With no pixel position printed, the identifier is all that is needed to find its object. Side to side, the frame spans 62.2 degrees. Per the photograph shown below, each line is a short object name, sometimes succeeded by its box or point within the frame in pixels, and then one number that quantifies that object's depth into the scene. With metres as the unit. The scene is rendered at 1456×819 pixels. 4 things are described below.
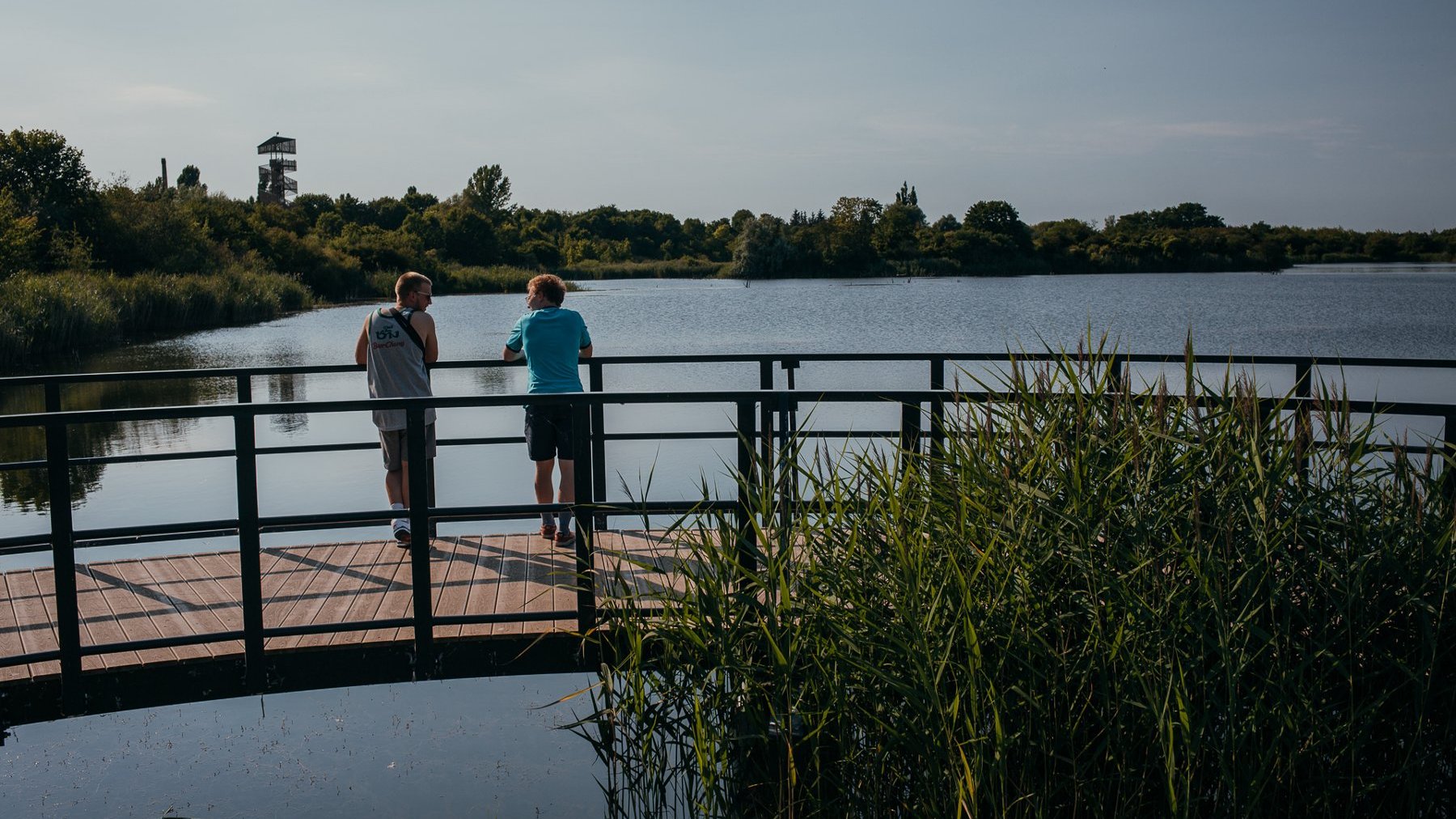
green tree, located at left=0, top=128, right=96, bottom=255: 44.81
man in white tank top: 6.32
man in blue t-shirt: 6.33
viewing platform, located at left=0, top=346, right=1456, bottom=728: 4.34
